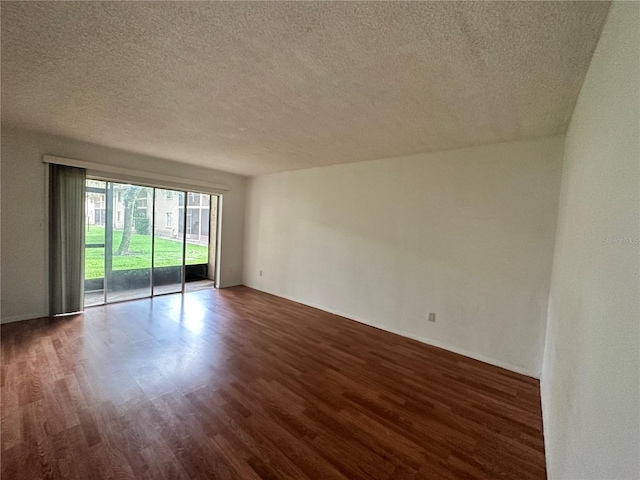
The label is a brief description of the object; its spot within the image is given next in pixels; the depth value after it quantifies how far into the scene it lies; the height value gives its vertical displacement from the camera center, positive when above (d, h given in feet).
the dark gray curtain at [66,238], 12.44 -1.33
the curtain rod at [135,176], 12.38 +2.08
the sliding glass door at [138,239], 14.02 -1.45
